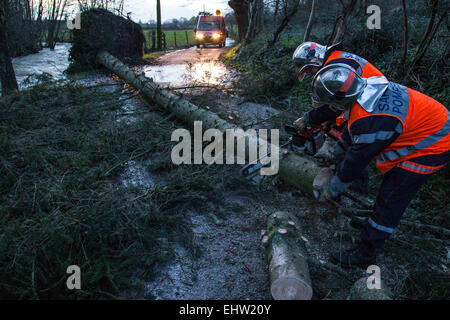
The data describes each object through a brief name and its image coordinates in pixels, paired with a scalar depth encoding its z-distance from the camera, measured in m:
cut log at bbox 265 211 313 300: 2.13
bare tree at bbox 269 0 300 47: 9.52
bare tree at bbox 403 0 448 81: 4.95
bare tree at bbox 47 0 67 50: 22.41
